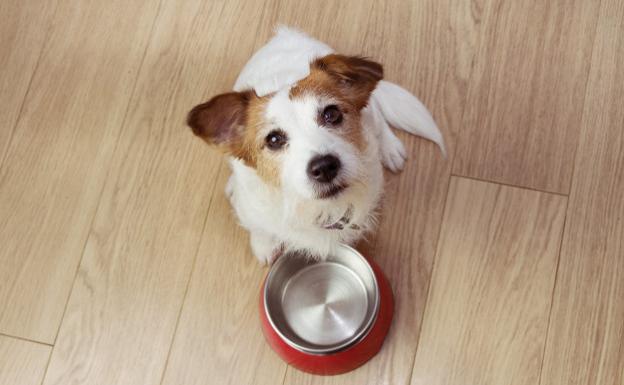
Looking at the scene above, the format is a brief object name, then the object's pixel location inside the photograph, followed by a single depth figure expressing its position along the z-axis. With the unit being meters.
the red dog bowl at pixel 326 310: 2.15
